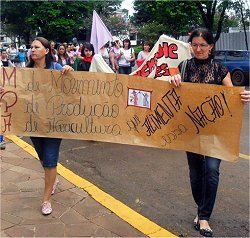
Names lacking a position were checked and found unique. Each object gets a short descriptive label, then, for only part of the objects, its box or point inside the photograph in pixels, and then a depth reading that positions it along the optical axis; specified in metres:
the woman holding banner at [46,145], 3.56
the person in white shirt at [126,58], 10.89
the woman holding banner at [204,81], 3.16
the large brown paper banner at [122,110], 3.19
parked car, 14.35
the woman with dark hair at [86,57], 6.91
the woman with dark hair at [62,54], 10.48
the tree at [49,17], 39.47
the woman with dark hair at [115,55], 10.63
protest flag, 9.43
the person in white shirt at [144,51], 9.88
